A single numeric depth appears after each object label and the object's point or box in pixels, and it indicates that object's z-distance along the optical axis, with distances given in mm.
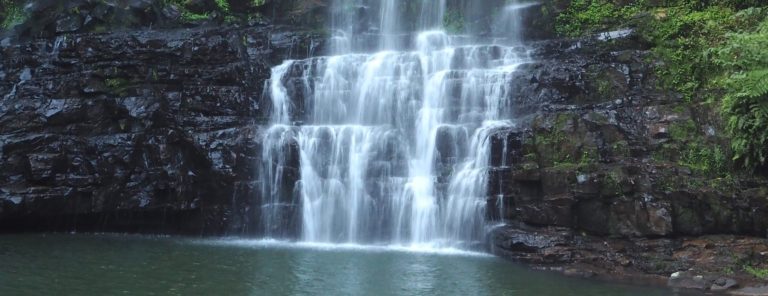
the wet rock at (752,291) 12953
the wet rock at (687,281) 13836
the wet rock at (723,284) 13562
